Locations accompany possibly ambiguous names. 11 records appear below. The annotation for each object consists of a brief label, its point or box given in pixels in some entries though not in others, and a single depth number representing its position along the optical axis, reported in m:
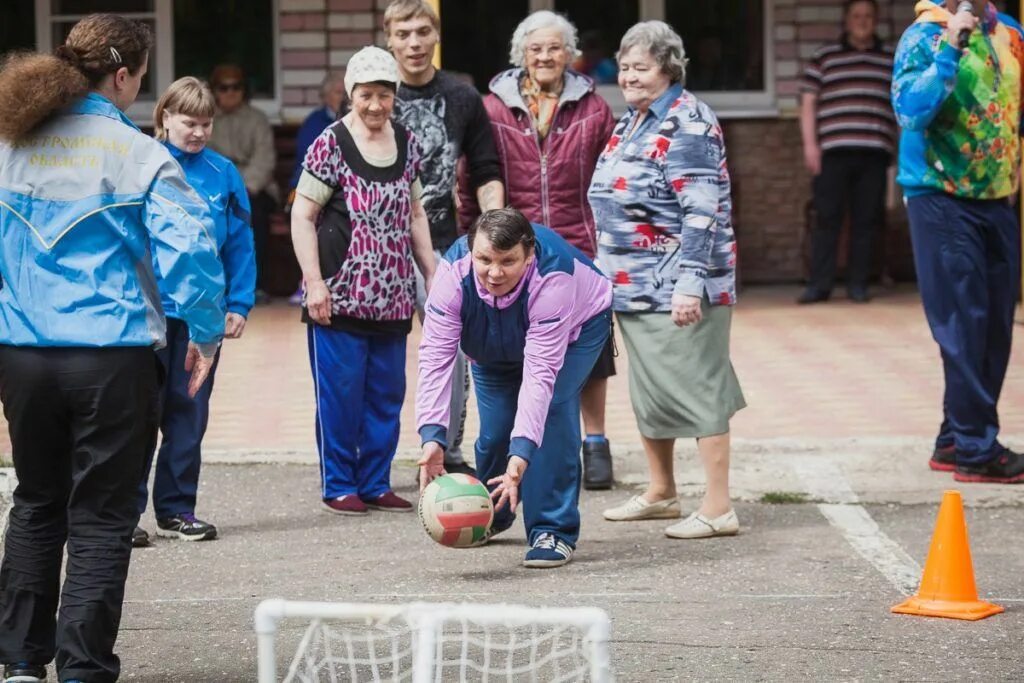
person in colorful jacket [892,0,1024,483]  13.43
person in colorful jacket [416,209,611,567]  10.39
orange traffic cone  10.08
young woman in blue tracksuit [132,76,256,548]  11.78
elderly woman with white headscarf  12.49
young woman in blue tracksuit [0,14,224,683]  8.31
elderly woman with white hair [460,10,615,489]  13.51
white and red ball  10.45
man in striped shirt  23.44
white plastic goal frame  5.96
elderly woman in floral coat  11.86
